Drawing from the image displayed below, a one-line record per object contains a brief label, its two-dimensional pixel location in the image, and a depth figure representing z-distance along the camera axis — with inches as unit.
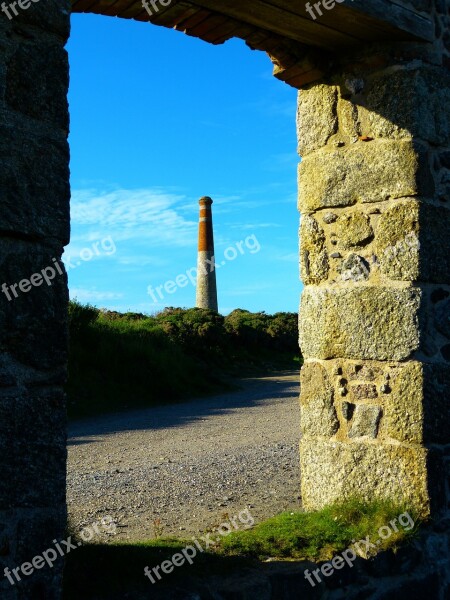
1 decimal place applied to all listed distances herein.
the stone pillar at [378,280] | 160.7
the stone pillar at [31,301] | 95.0
